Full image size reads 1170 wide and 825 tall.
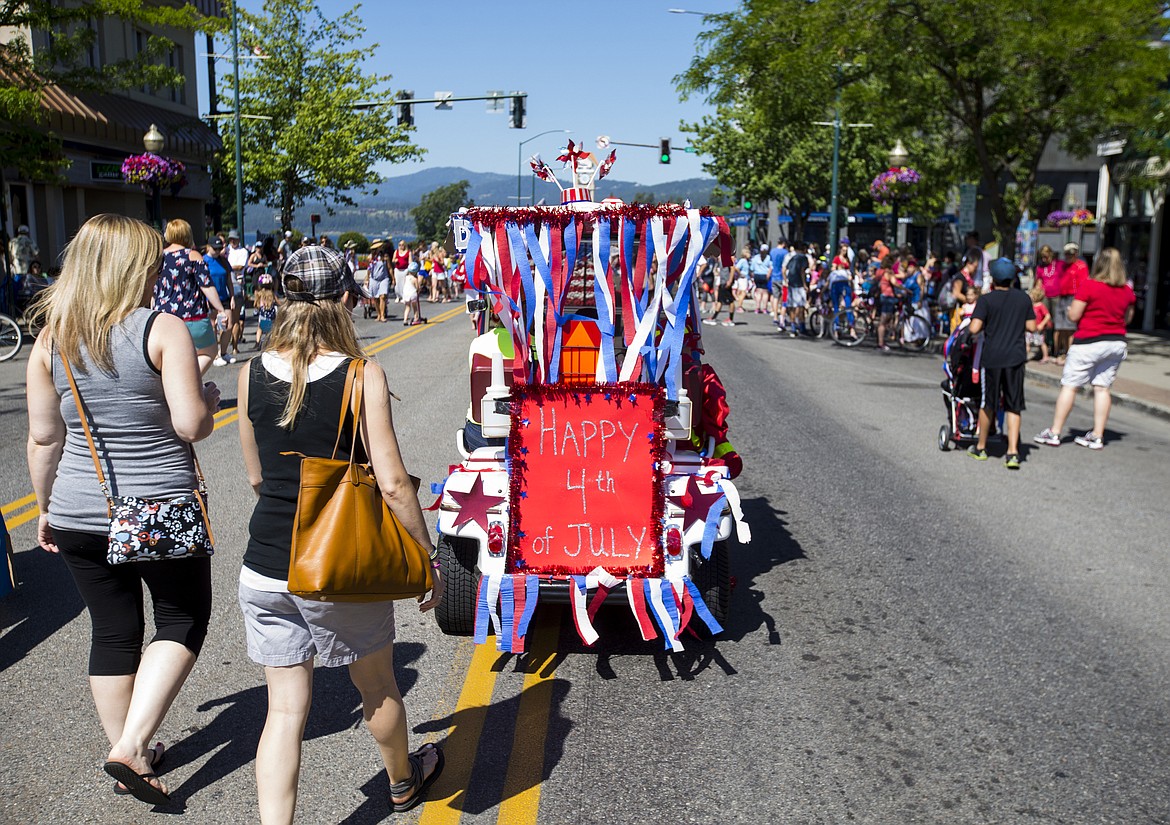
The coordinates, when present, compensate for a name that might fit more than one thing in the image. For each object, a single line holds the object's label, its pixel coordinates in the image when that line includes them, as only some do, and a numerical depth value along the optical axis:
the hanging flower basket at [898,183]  26.80
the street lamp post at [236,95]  33.81
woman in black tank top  3.28
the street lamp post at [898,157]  26.29
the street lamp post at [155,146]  25.17
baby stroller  10.36
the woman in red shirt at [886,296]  20.58
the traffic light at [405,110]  34.56
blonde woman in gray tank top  3.56
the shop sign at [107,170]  27.06
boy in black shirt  9.66
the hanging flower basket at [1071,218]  35.66
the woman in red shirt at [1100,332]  10.54
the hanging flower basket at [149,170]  24.41
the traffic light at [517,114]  33.62
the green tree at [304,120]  40.06
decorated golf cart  5.04
